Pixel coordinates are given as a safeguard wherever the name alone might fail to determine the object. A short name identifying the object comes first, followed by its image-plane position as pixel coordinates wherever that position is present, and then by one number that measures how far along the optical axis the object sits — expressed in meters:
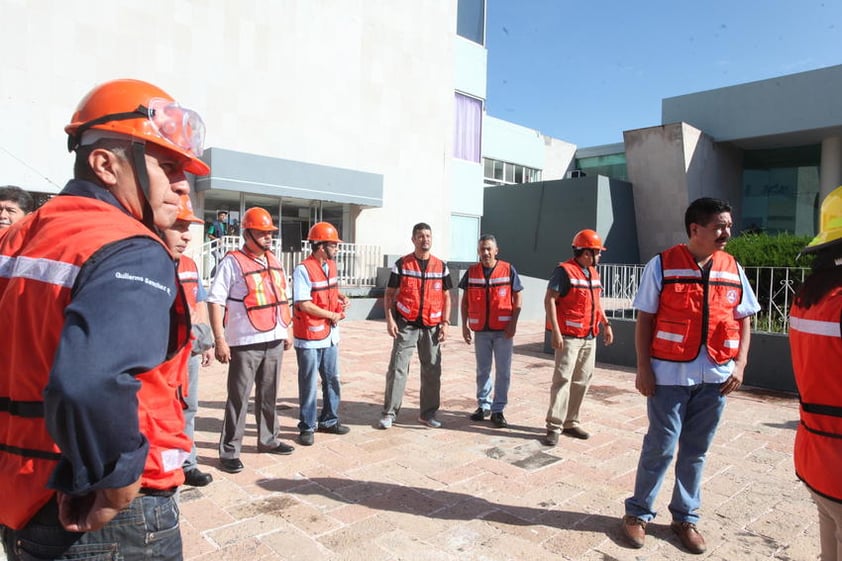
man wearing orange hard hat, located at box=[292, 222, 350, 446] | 5.03
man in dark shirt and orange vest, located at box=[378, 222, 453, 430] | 5.58
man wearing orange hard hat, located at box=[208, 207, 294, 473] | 4.34
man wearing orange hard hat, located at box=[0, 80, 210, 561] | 1.14
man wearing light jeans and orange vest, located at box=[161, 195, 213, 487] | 3.48
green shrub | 8.92
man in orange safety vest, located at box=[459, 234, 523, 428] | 5.69
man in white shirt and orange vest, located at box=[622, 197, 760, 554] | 3.26
